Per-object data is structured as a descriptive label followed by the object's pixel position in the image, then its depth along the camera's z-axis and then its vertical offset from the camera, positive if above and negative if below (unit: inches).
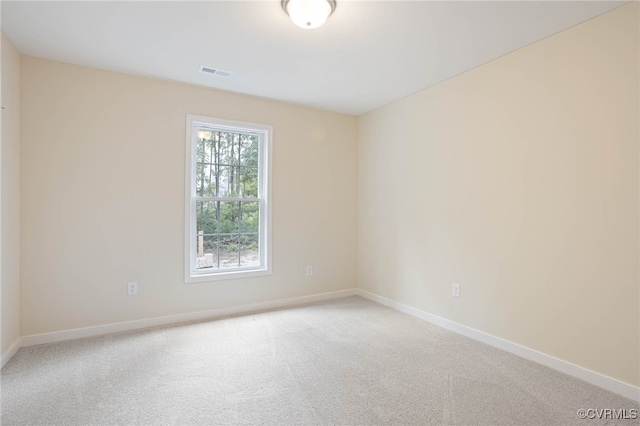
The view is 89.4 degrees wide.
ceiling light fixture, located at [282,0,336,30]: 76.4 +49.3
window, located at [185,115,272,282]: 136.3 +6.6
